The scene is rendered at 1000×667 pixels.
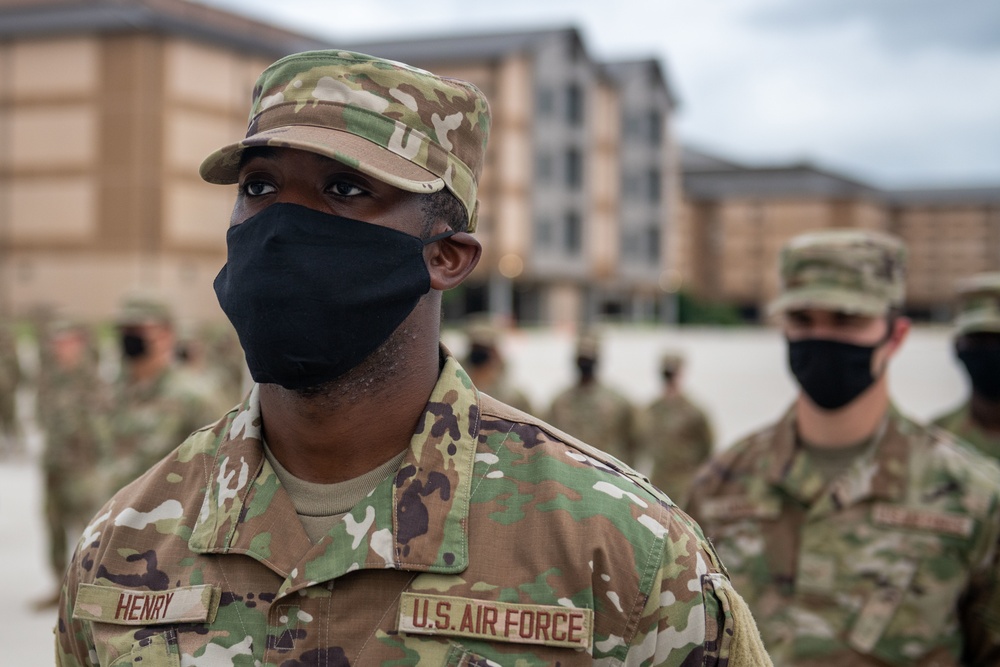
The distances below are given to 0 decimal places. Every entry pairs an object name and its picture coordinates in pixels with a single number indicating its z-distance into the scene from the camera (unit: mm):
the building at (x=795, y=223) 60469
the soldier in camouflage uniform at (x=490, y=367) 10117
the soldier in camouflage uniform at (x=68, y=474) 8289
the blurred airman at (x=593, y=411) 10516
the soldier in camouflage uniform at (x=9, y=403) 15812
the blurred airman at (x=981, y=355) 5363
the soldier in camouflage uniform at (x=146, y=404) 6723
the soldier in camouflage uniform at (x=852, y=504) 3445
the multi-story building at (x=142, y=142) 33594
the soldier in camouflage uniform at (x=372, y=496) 1807
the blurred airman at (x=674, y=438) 10352
